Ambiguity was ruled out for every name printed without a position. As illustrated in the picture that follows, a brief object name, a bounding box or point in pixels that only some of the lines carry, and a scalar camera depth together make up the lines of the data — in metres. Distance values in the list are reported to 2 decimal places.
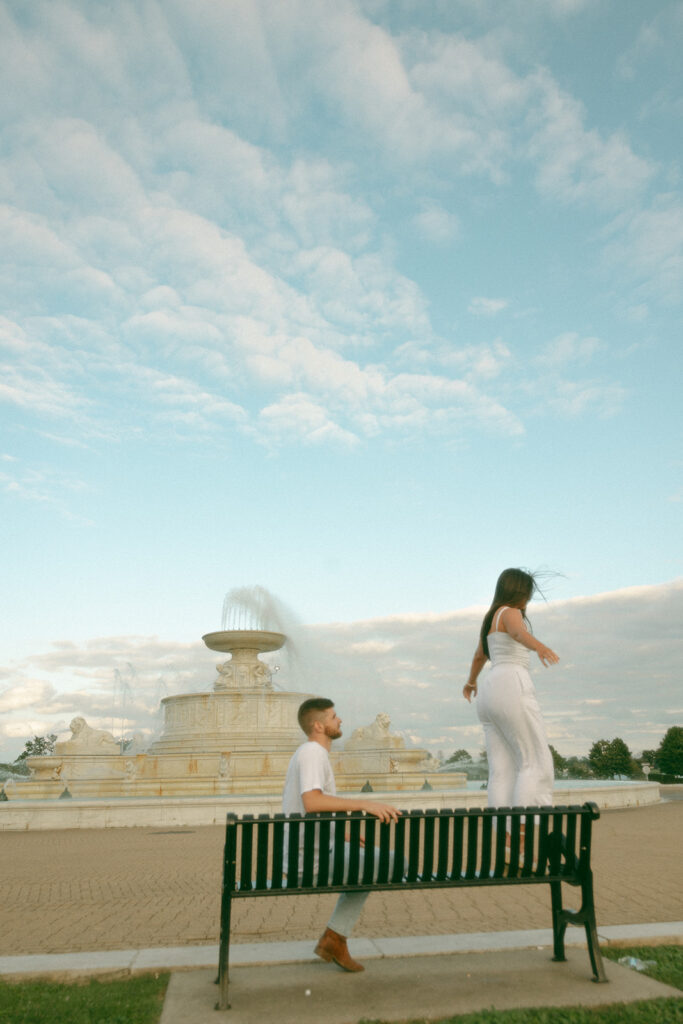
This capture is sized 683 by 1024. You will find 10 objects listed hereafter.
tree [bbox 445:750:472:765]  42.83
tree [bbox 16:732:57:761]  74.31
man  4.45
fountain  22.98
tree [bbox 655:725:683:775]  58.56
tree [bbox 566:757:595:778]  59.53
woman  4.90
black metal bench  4.32
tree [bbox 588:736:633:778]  60.72
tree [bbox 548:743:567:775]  49.84
